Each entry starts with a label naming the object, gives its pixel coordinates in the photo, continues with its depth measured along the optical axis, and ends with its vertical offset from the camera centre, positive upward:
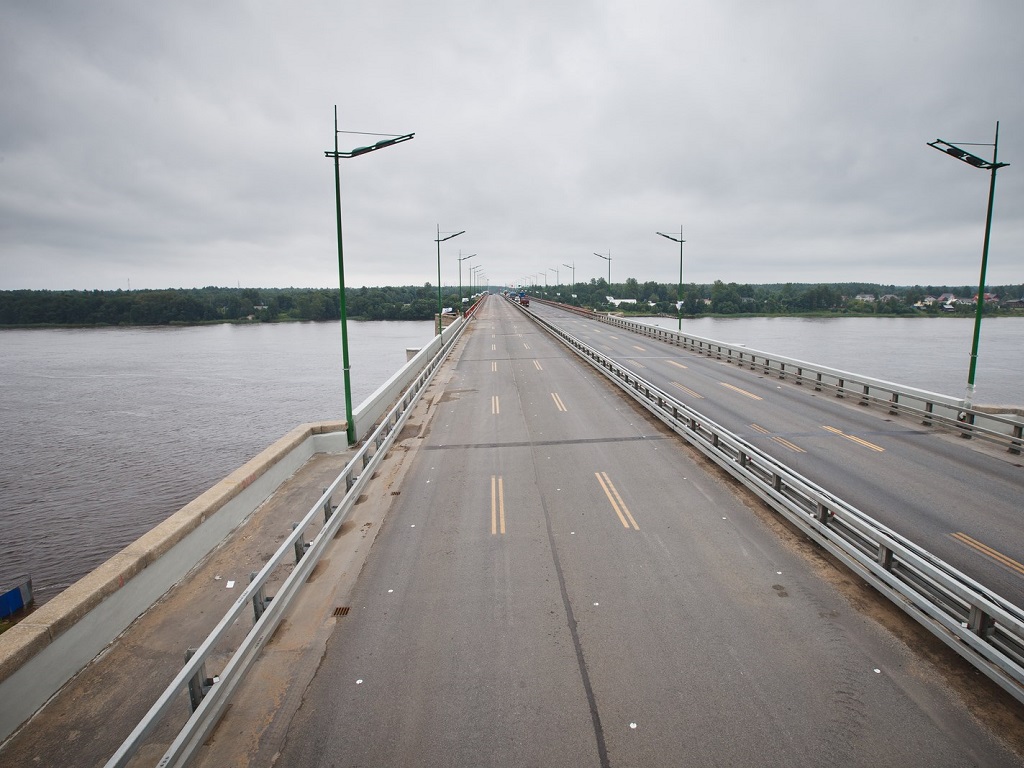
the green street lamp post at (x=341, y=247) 14.67 +1.73
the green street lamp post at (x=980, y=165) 15.55 +4.05
